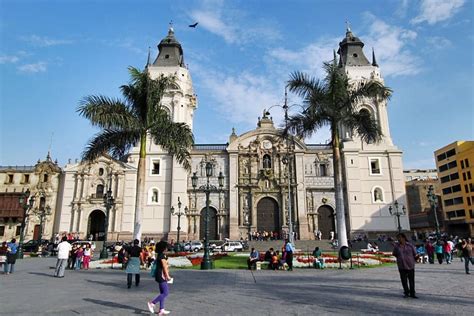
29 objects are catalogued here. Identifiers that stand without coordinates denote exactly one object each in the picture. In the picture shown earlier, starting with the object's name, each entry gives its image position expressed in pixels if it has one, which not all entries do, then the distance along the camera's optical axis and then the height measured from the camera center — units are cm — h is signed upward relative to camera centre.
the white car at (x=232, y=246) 3008 -56
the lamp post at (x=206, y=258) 1546 -81
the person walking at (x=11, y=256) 1398 -61
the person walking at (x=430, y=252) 1814 -71
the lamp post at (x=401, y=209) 3472 +307
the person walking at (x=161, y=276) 653 -69
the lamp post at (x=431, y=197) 2118 +248
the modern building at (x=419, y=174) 8138 +1498
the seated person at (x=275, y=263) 1536 -103
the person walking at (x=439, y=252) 1761 -68
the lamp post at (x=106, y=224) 2229 +99
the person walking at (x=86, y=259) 1616 -86
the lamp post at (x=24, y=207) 2369 +227
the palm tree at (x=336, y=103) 1789 +698
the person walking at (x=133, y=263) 993 -65
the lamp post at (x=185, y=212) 3601 +293
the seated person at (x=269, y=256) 1578 -76
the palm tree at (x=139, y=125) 1773 +591
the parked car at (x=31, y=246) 3122 -49
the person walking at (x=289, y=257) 1492 -75
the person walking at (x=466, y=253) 1292 -54
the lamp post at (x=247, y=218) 3788 +231
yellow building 4947 +795
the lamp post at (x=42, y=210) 3909 +340
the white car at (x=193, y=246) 3053 -56
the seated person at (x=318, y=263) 1545 -104
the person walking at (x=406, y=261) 802 -51
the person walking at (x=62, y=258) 1287 -64
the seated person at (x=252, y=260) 1530 -89
